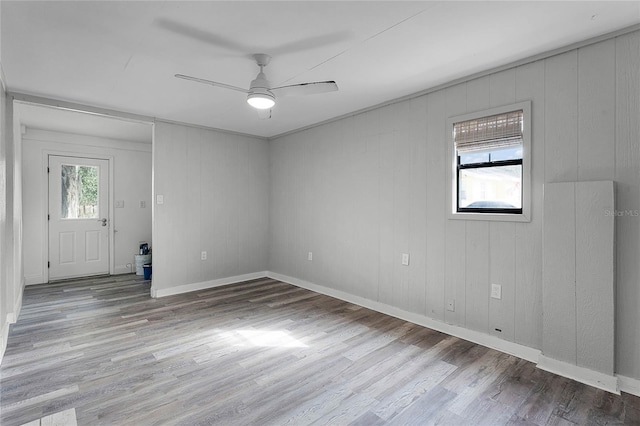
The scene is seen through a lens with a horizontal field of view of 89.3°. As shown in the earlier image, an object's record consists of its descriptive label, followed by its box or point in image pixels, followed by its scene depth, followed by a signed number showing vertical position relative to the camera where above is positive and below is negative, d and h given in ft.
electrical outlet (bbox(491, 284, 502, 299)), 9.51 -2.35
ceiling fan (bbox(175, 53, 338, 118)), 8.57 +3.32
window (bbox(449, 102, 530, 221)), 9.12 +1.44
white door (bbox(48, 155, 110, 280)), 17.94 -0.27
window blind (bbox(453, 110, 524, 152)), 9.22 +2.40
